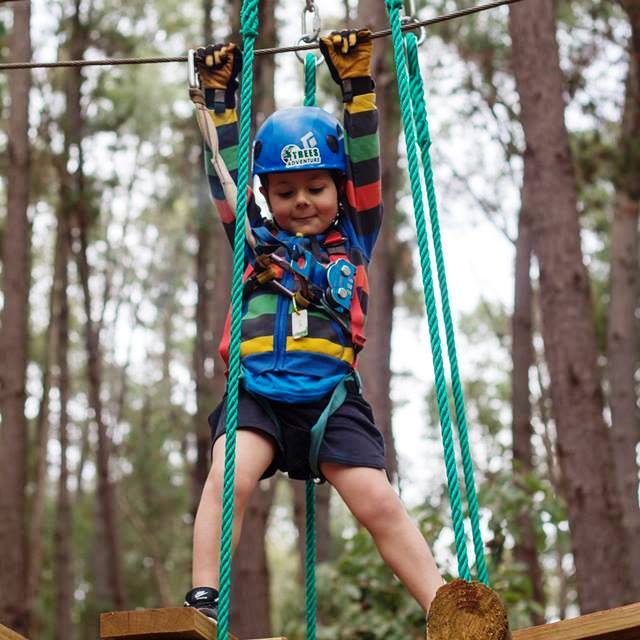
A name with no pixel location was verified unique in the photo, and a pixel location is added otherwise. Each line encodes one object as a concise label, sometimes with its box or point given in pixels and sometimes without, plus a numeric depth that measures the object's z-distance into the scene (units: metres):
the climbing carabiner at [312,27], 3.41
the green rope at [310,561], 3.17
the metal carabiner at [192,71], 3.20
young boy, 2.93
